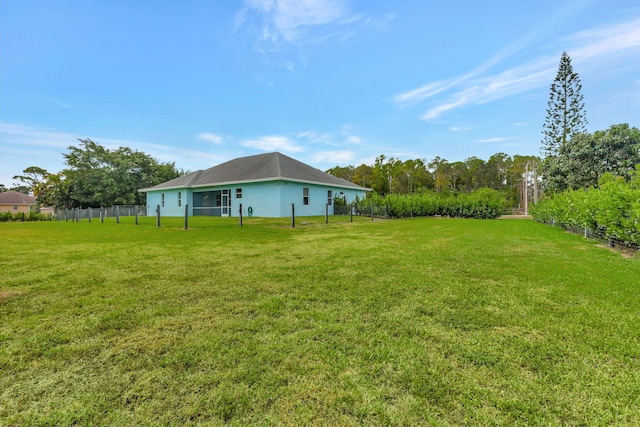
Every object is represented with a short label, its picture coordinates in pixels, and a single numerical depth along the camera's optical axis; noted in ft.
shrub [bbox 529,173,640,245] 17.91
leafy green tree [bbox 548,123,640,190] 64.95
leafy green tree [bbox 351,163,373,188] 174.19
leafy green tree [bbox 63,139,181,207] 89.61
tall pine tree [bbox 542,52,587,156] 75.82
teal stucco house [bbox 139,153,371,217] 57.06
